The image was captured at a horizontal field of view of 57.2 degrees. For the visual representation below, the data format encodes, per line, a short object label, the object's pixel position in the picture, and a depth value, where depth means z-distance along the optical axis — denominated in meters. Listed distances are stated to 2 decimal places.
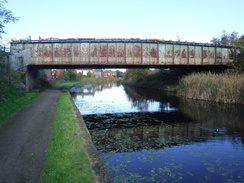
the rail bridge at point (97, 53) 27.27
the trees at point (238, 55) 27.48
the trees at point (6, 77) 13.71
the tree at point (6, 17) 13.65
